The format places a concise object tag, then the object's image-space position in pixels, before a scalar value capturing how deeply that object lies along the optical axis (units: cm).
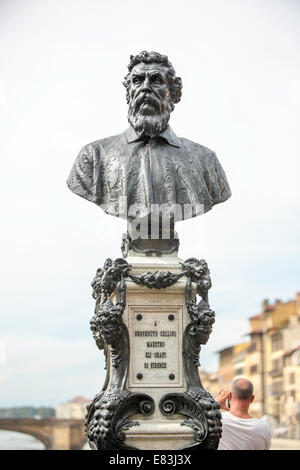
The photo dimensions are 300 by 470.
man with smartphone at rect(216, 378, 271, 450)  1046
